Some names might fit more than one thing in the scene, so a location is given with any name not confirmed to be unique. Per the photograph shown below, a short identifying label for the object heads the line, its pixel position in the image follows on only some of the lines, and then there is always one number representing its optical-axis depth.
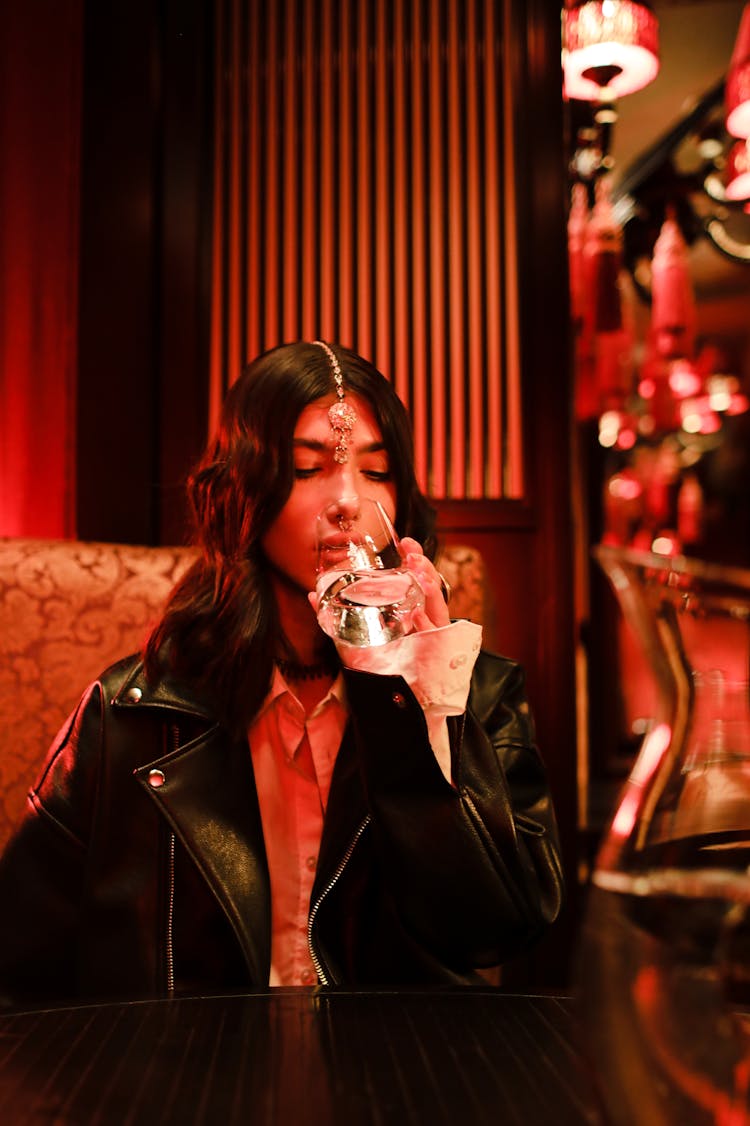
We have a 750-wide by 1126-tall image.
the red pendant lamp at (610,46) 2.90
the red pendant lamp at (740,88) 2.82
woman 1.34
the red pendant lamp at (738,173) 3.21
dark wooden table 0.70
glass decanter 0.38
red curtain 2.41
